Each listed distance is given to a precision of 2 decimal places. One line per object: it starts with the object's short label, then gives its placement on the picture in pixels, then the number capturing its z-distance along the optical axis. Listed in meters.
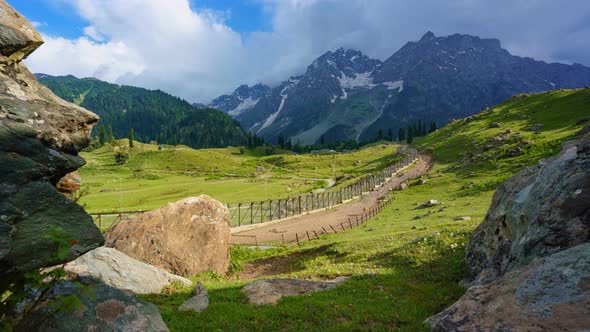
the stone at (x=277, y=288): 15.78
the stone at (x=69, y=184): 11.38
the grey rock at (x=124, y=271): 17.41
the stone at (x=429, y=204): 66.00
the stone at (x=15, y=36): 9.12
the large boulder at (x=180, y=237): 26.72
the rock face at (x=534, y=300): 7.95
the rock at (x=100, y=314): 9.60
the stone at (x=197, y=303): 14.52
